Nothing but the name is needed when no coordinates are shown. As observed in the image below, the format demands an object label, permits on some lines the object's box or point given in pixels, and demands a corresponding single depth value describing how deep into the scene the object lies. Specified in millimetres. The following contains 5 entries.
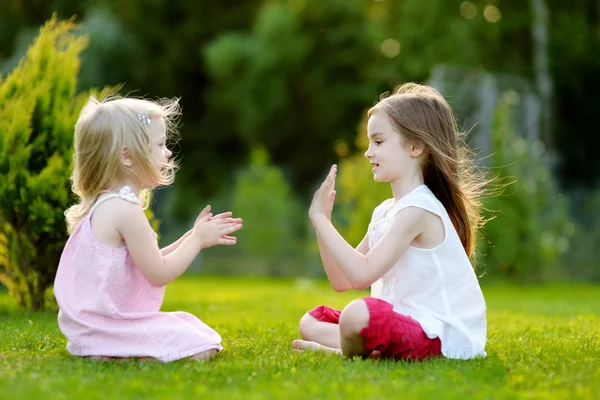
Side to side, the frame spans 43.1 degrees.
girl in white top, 4215
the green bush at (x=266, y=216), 21266
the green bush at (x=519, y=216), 16000
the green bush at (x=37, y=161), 6719
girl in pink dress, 4227
